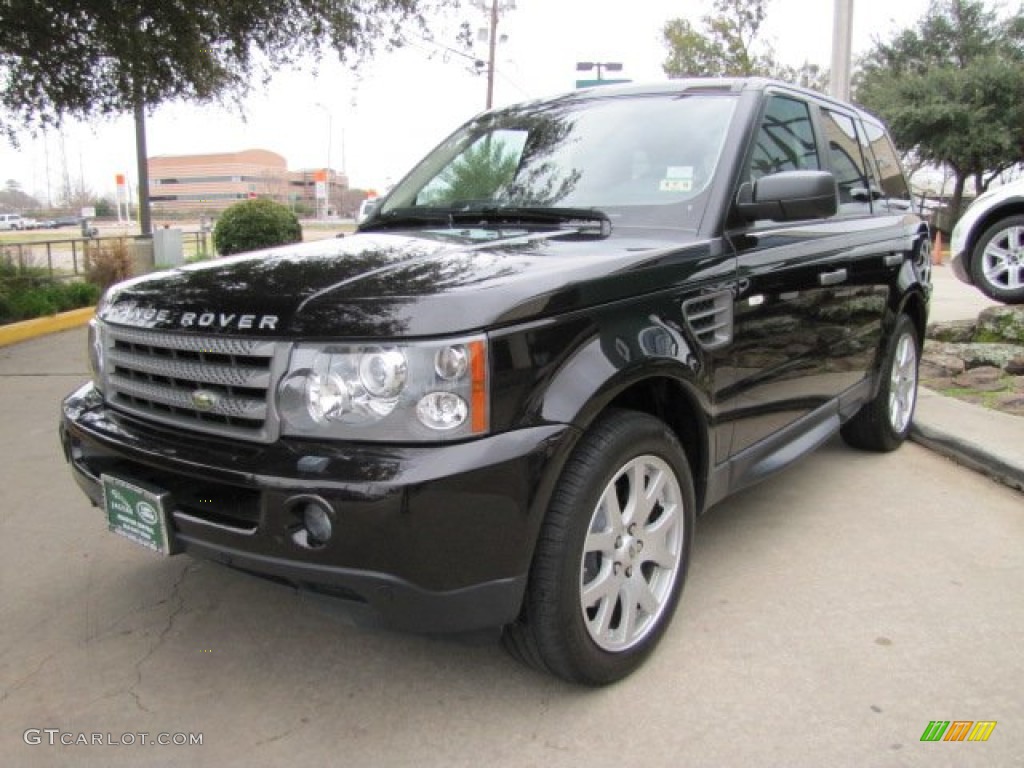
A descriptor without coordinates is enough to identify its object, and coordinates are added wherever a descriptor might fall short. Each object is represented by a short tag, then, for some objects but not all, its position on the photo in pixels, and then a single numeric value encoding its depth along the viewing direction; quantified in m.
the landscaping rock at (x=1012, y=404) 5.24
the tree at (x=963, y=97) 24.56
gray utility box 13.66
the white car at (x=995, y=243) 6.88
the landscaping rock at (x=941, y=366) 6.31
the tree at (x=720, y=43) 28.44
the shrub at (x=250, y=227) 14.27
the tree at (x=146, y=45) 7.90
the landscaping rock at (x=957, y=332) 7.14
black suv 2.01
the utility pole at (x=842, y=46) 8.97
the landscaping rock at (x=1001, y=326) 6.56
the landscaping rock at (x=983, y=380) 5.86
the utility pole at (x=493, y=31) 19.91
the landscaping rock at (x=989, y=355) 6.24
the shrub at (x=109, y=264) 11.71
